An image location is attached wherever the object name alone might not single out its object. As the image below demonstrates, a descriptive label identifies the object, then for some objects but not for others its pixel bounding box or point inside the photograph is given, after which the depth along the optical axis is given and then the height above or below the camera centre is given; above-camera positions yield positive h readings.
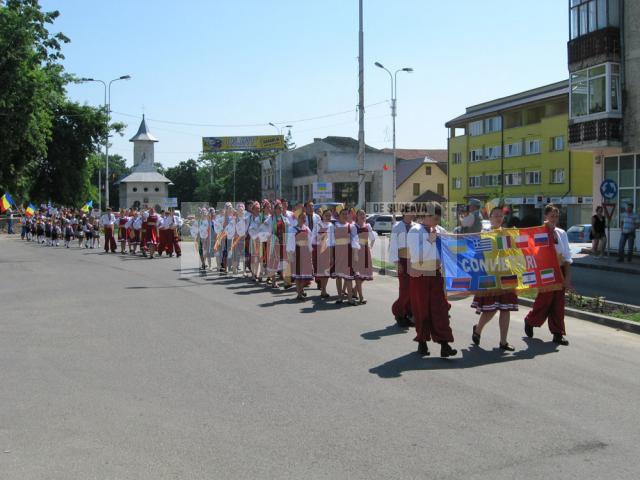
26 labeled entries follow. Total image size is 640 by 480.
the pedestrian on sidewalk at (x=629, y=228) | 22.72 -0.16
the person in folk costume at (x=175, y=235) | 26.76 -0.36
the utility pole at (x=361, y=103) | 27.67 +4.76
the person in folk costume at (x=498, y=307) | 8.86 -1.07
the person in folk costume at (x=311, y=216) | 14.75 +0.19
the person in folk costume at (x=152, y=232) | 26.77 -0.23
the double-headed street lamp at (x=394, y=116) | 56.08 +8.83
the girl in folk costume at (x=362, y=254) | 12.98 -0.54
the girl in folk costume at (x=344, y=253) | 13.06 -0.52
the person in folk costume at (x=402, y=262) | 10.23 -0.55
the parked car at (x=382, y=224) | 51.91 +0.04
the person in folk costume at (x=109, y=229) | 29.81 -0.11
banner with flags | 9.16 -0.50
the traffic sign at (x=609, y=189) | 22.47 +1.08
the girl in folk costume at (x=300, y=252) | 13.90 -0.55
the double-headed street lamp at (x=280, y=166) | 90.88 +8.06
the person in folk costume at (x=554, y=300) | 9.30 -1.02
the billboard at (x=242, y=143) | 94.44 +10.99
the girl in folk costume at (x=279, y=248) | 15.71 -0.51
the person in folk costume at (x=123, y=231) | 29.52 -0.20
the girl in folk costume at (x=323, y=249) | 13.75 -0.47
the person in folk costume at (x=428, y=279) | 8.31 -0.64
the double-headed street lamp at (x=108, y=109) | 58.49 +9.89
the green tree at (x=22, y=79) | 29.19 +6.27
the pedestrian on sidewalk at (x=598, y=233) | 24.56 -0.35
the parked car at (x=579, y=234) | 35.62 -0.54
